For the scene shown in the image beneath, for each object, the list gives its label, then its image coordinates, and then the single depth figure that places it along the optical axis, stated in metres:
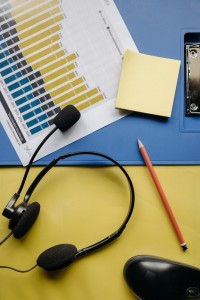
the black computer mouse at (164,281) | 0.65
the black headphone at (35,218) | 0.64
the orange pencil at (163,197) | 0.68
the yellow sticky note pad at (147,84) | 0.69
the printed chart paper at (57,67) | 0.69
